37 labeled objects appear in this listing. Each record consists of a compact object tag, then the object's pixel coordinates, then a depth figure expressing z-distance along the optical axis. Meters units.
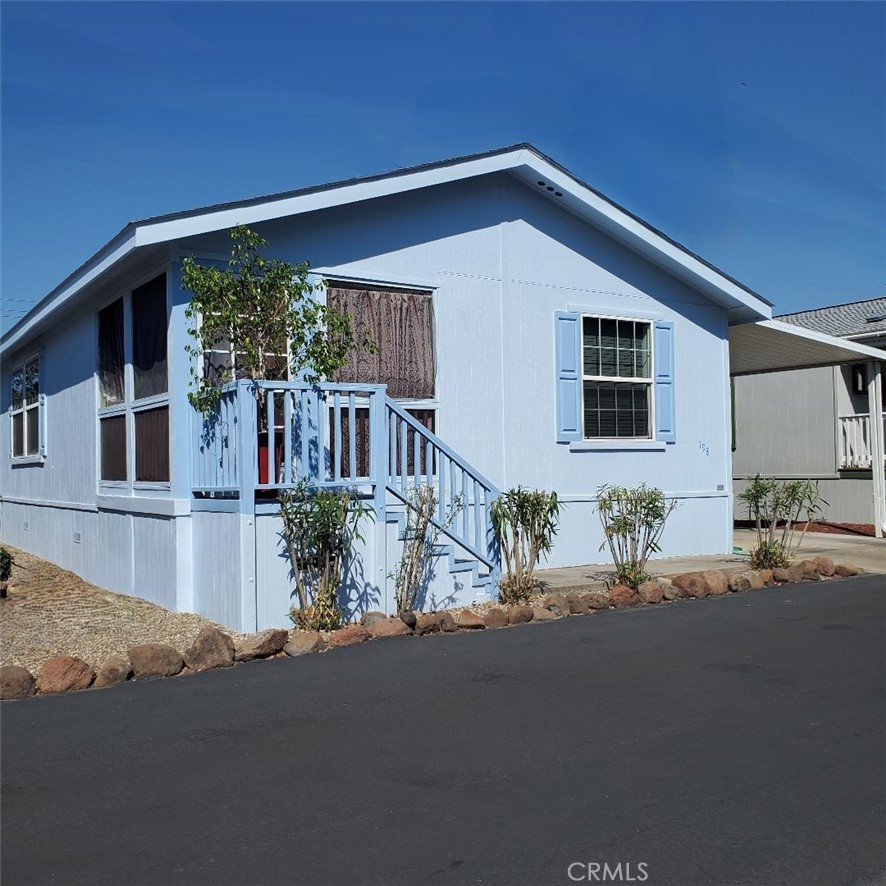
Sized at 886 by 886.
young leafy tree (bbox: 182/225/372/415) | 8.94
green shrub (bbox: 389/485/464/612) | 9.13
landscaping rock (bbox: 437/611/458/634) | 8.51
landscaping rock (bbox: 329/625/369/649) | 7.89
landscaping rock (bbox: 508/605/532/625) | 8.89
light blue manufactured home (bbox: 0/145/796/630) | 9.05
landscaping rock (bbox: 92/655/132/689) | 6.82
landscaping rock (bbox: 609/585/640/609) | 9.74
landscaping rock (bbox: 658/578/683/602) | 10.12
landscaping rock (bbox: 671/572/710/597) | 10.27
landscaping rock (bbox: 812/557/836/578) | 11.60
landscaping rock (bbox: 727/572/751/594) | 10.62
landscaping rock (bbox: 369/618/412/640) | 8.20
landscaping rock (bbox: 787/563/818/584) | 11.31
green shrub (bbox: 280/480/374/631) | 8.31
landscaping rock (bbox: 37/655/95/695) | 6.65
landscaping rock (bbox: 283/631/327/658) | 7.66
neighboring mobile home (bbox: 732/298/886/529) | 17.61
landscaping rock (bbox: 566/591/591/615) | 9.39
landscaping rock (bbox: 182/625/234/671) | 7.23
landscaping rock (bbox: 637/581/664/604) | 9.92
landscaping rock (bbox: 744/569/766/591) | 10.84
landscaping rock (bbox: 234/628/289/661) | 7.43
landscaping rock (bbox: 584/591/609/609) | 9.54
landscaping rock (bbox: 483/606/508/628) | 8.78
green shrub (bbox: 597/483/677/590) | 10.21
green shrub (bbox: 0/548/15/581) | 10.60
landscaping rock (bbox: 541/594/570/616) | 9.27
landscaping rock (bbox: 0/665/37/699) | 6.54
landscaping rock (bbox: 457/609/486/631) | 8.63
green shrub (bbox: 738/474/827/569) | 11.70
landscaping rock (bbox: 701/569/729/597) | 10.39
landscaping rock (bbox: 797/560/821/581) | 11.45
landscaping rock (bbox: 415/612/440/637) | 8.40
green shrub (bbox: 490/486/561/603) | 9.74
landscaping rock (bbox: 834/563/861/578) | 11.84
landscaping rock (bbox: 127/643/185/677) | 6.99
